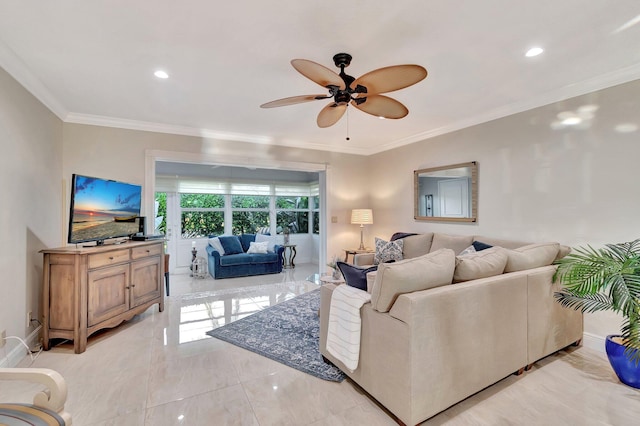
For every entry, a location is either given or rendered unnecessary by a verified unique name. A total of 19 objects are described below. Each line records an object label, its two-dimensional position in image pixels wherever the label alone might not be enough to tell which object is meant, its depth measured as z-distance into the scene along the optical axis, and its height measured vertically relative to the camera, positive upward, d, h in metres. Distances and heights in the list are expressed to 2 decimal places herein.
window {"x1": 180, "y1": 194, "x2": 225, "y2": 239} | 6.71 +0.06
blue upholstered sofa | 5.93 -0.89
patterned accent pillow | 4.50 -0.50
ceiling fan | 1.93 +0.96
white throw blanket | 1.99 -0.74
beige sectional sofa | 1.68 -0.70
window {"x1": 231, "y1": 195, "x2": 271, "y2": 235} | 7.22 +0.12
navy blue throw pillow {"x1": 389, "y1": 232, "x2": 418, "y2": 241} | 4.74 -0.25
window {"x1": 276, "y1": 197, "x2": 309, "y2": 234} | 7.71 +0.11
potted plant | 2.03 -0.52
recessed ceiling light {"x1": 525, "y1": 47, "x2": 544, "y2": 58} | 2.31 +1.34
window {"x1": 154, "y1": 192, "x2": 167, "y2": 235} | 6.52 +0.16
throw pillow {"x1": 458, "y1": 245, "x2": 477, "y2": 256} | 3.41 -0.35
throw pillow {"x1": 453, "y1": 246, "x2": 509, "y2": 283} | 2.06 -0.32
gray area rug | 2.45 -1.20
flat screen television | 2.82 +0.08
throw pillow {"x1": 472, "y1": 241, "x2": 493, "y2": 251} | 3.46 -0.30
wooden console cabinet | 2.71 -0.71
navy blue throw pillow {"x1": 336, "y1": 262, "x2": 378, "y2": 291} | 2.13 -0.41
